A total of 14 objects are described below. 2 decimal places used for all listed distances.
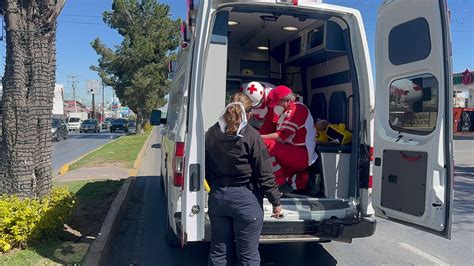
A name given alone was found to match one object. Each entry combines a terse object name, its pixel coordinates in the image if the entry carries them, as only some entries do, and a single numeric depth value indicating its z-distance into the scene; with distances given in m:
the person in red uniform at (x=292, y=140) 5.11
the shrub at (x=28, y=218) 4.52
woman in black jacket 3.56
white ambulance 3.61
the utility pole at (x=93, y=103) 80.12
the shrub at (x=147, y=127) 45.54
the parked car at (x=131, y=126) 48.32
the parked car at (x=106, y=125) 62.49
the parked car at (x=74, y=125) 52.70
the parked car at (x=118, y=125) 48.22
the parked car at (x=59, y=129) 29.62
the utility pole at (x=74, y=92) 97.71
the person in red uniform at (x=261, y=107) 5.61
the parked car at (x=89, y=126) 48.59
